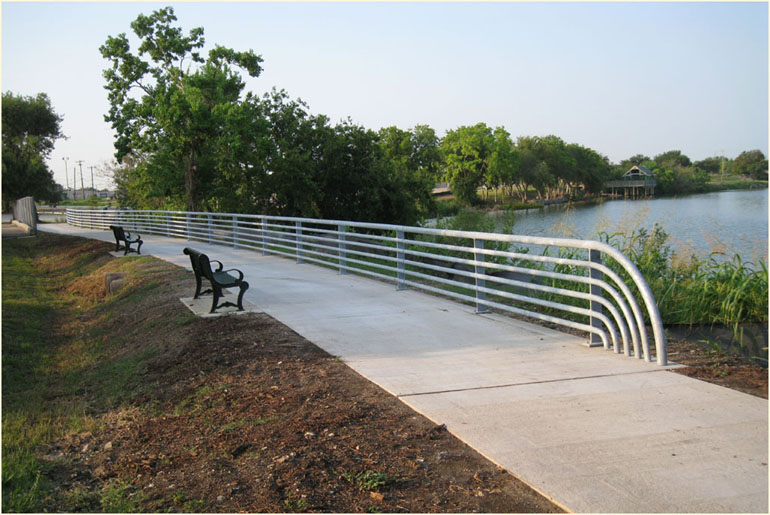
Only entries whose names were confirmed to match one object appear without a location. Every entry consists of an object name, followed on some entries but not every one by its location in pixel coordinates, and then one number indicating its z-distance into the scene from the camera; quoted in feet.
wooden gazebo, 257.14
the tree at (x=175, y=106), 104.32
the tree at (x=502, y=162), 318.65
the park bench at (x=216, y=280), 32.99
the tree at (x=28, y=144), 151.12
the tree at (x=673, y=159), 400.98
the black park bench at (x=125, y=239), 67.36
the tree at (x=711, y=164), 355.89
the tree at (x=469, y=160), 327.06
